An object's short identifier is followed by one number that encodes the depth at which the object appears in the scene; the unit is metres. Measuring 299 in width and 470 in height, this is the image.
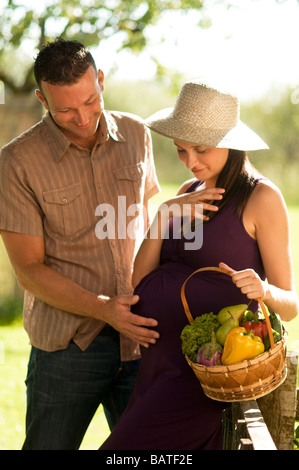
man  2.98
